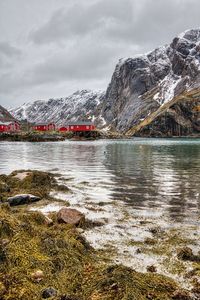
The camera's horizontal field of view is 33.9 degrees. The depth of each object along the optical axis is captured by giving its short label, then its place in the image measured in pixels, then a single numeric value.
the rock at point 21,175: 26.25
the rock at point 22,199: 18.73
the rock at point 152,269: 9.97
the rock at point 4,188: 22.36
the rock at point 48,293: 7.45
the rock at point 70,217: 14.29
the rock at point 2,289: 7.31
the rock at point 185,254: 10.95
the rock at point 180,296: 7.89
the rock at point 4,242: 9.64
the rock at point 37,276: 8.21
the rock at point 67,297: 7.19
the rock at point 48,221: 13.98
